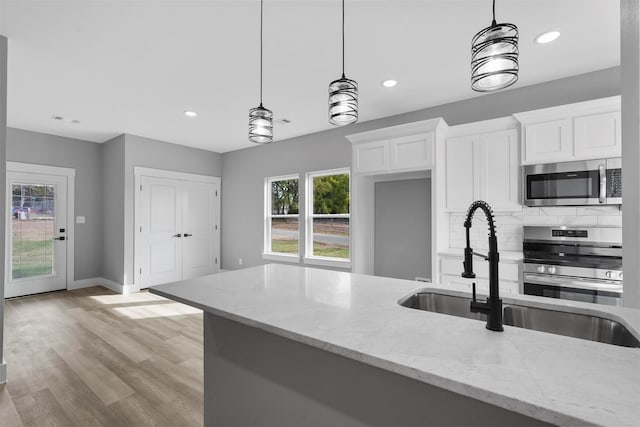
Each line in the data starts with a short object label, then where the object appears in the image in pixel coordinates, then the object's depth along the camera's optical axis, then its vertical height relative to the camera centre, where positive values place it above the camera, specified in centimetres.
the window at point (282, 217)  566 -2
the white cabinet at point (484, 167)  321 +51
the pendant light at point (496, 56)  127 +67
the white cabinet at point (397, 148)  349 +80
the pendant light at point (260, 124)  211 +62
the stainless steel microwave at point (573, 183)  271 +29
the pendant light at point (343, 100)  176 +66
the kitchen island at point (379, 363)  73 -39
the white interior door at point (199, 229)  611 -26
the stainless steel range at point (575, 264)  261 -42
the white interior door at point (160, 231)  547 -28
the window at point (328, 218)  502 -4
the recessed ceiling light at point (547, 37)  246 +142
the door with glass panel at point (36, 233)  493 -28
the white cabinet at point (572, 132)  269 +75
